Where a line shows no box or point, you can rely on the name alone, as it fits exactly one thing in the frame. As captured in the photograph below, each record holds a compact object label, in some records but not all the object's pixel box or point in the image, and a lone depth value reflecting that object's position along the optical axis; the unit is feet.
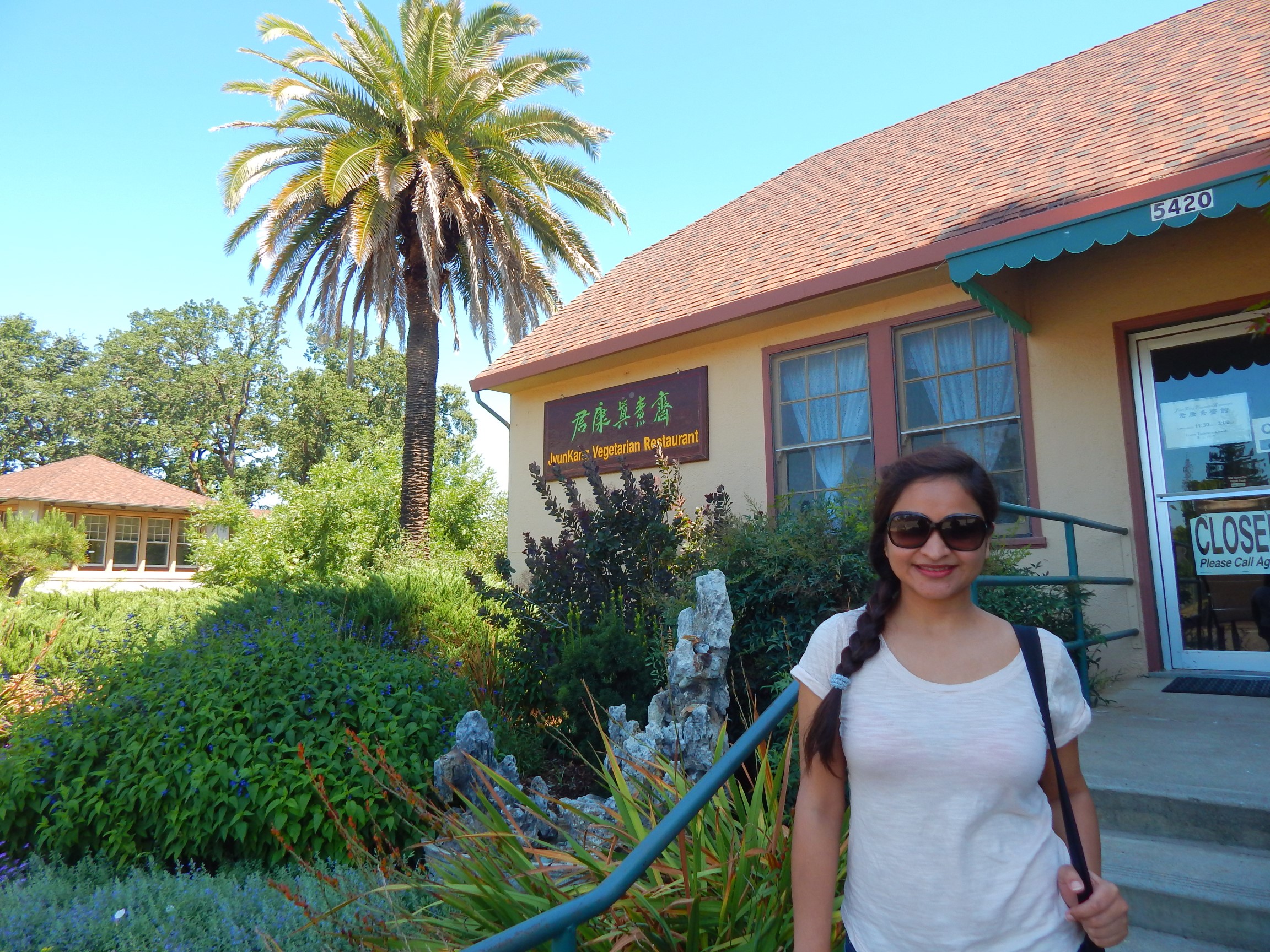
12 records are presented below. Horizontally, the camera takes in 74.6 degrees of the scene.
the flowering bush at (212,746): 13.58
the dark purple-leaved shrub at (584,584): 20.25
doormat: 17.06
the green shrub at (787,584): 16.79
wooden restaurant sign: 29.68
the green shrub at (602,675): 18.19
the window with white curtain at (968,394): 22.89
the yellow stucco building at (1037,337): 19.35
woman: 4.96
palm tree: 42.37
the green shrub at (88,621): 23.66
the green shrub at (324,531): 56.90
